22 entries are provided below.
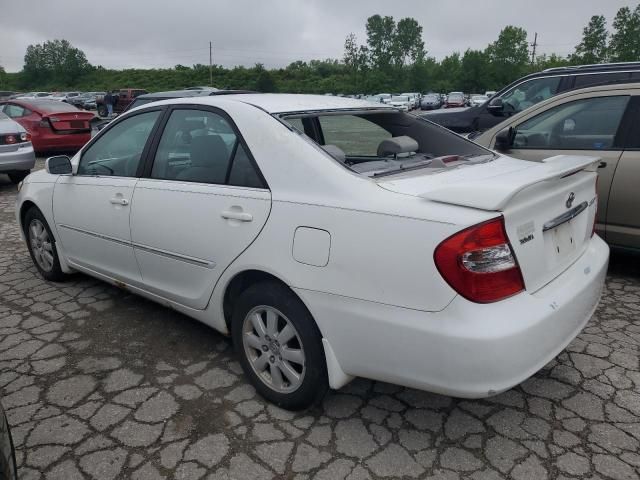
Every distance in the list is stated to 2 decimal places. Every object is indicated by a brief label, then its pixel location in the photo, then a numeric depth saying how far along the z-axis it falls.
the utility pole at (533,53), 89.38
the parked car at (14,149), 8.59
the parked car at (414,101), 43.88
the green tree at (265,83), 72.94
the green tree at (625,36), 63.12
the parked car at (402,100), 41.93
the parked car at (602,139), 4.14
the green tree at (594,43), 65.38
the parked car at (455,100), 41.08
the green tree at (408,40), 113.04
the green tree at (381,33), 111.26
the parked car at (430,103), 43.34
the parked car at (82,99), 43.25
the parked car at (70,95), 52.38
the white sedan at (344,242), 2.03
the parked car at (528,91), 7.12
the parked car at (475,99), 40.76
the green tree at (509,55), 84.25
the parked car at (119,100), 32.44
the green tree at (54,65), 95.69
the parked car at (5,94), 37.70
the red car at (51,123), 11.55
